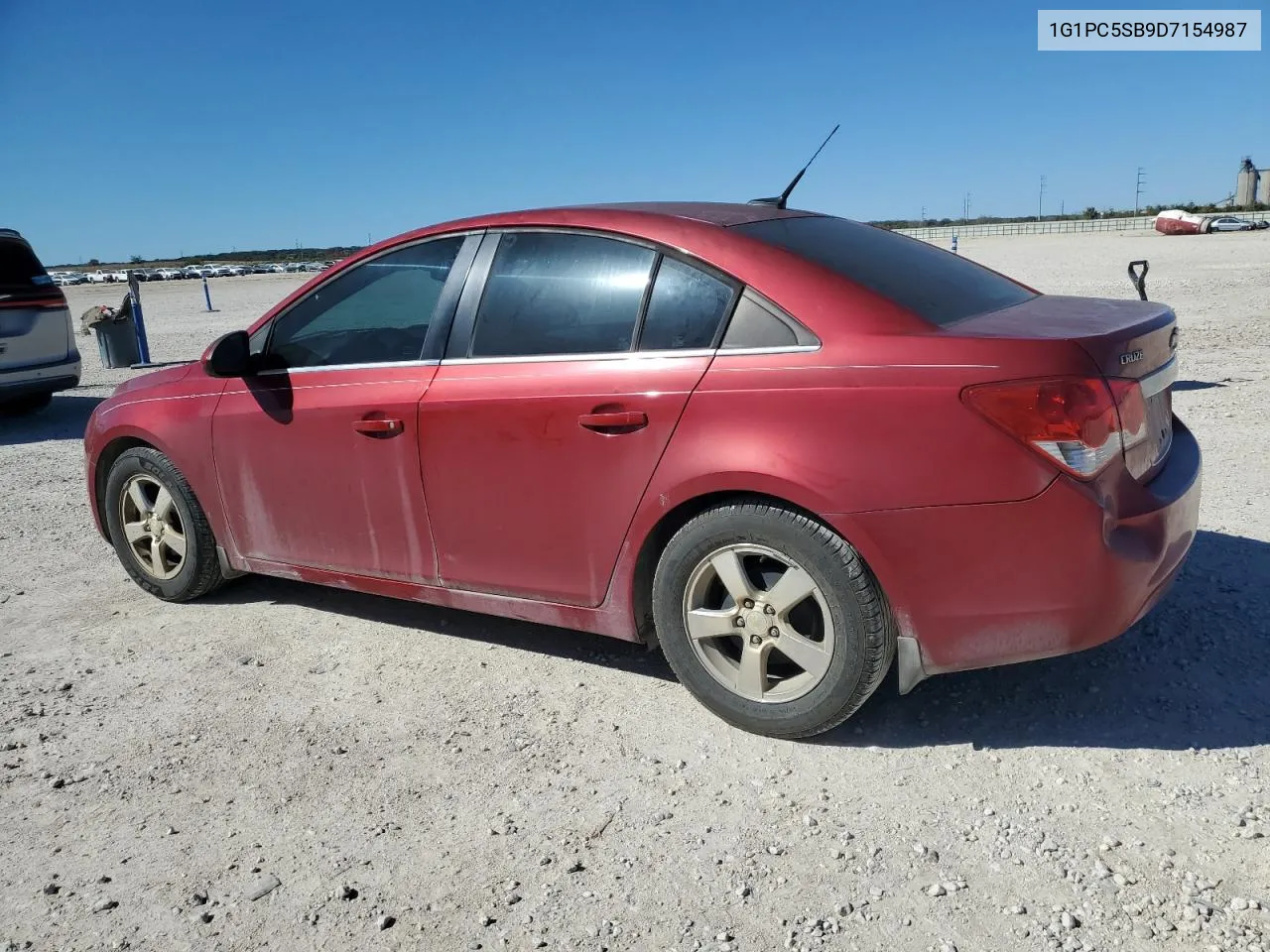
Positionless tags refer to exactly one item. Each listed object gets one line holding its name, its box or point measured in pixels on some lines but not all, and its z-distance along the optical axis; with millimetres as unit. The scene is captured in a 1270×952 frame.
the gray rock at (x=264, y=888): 2689
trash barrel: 16500
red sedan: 2854
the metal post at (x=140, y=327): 16172
